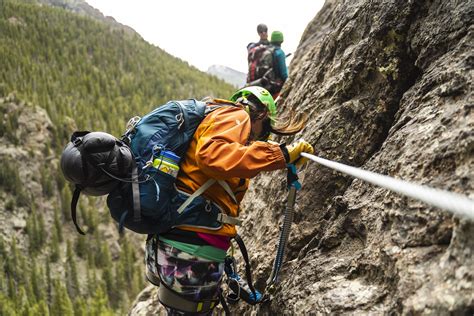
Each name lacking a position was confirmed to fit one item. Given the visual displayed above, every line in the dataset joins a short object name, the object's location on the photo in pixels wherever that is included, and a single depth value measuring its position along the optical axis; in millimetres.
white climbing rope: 1166
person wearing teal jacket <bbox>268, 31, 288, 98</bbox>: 8141
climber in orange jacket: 2568
